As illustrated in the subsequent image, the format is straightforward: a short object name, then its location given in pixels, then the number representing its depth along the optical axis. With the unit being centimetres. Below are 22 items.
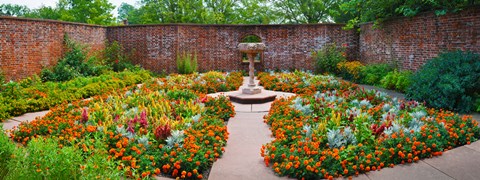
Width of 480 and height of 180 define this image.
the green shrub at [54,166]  283
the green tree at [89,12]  2803
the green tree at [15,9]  4085
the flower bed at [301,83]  936
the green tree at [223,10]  2748
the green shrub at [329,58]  1433
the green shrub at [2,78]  906
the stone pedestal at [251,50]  871
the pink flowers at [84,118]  551
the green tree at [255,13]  2986
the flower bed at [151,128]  405
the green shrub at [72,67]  1134
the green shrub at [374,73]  1120
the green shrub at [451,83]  699
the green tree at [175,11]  2586
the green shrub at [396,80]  942
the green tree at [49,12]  3313
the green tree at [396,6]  890
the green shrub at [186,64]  1423
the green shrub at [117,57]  1445
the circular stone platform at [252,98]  820
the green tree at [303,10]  2958
